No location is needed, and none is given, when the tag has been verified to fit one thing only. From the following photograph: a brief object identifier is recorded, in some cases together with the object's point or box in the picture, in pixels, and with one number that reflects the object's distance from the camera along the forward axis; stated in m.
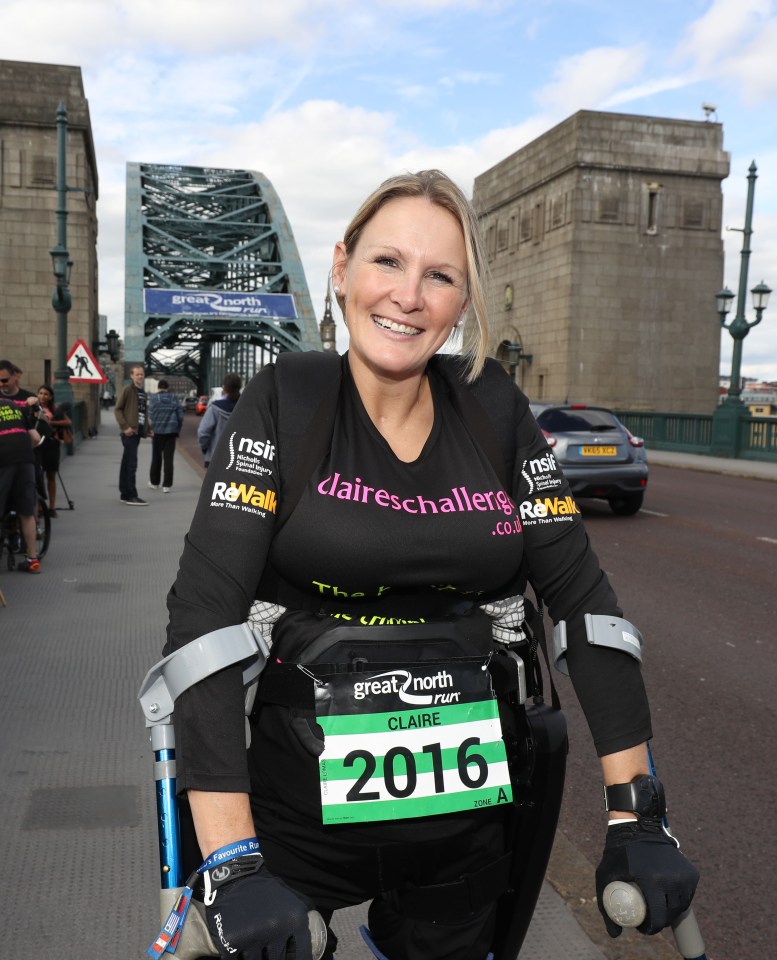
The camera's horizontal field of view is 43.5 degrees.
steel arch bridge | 57.50
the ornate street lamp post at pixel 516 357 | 43.00
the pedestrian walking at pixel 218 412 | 11.09
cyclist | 7.79
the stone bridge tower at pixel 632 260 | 39.97
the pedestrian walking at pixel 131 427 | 13.09
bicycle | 8.27
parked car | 12.53
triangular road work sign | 18.33
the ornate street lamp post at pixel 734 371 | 23.83
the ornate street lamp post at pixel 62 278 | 20.55
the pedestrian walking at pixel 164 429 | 14.23
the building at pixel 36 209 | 30.00
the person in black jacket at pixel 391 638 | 1.50
